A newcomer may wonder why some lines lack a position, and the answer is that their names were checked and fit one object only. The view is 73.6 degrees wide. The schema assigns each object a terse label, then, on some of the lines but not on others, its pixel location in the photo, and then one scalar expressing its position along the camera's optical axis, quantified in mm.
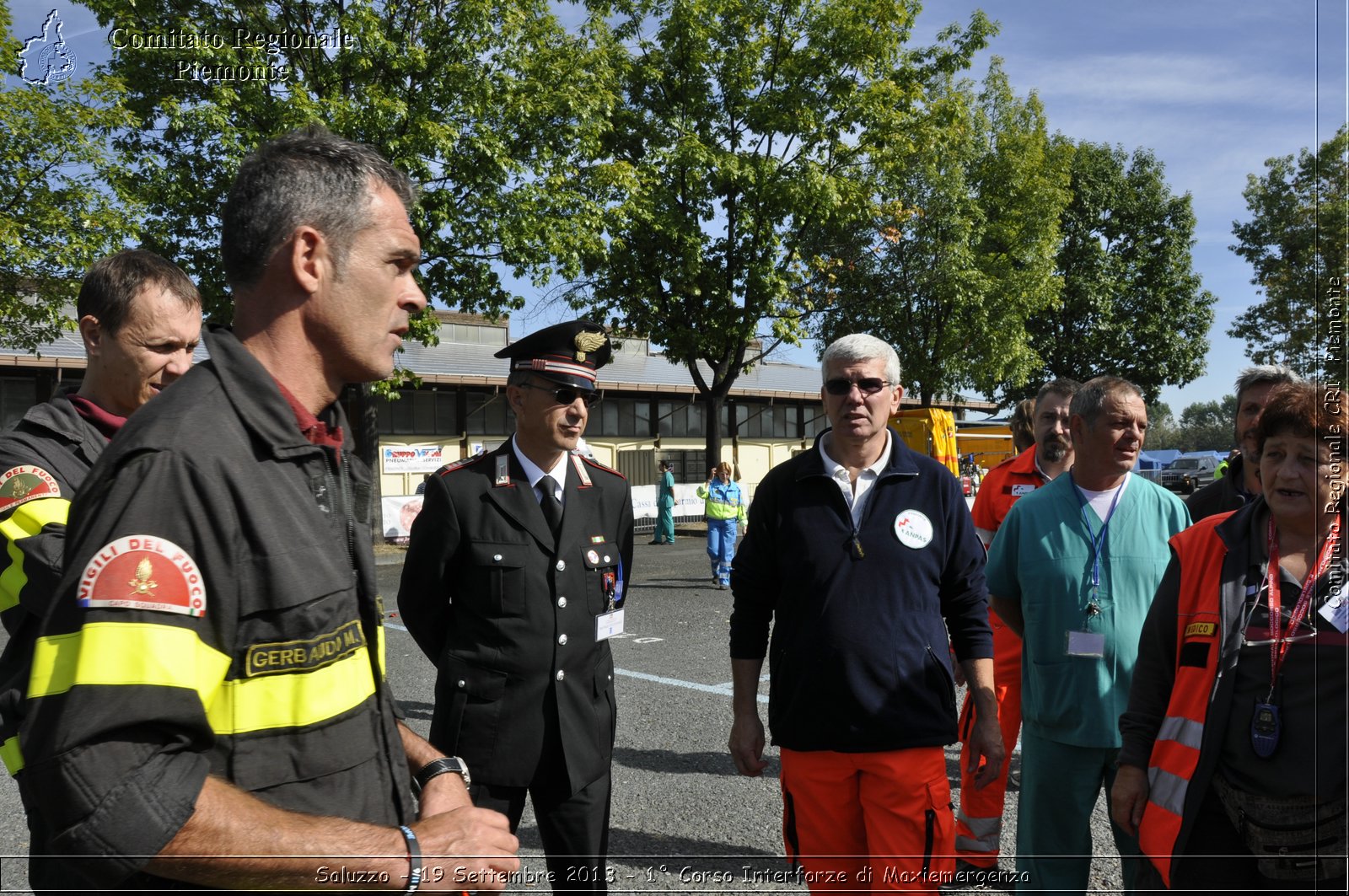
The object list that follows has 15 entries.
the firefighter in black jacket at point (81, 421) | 2123
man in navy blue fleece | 2975
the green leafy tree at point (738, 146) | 19438
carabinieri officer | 3033
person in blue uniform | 13617
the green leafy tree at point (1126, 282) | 31859
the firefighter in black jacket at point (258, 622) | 1144
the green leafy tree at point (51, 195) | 12555
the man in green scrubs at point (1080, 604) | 3412
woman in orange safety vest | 2254
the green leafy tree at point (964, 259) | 24312
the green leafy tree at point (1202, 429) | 72869
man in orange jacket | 4090
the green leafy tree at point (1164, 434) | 99125
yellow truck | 23219
